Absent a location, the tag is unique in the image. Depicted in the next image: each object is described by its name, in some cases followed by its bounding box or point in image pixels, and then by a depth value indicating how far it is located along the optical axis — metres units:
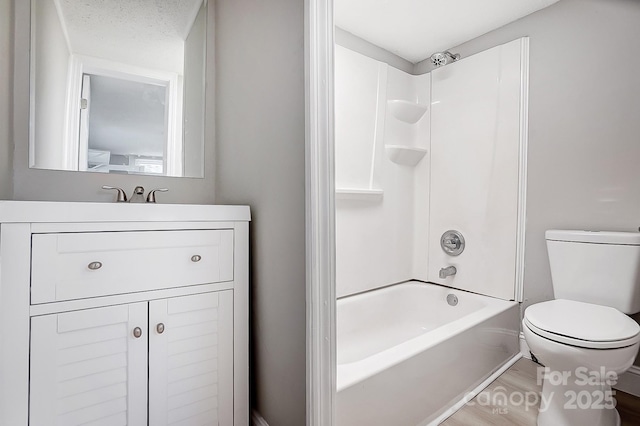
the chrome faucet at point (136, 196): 1.46
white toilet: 1.22
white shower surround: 2.11
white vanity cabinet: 0.93
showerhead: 2.30
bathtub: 1.16
